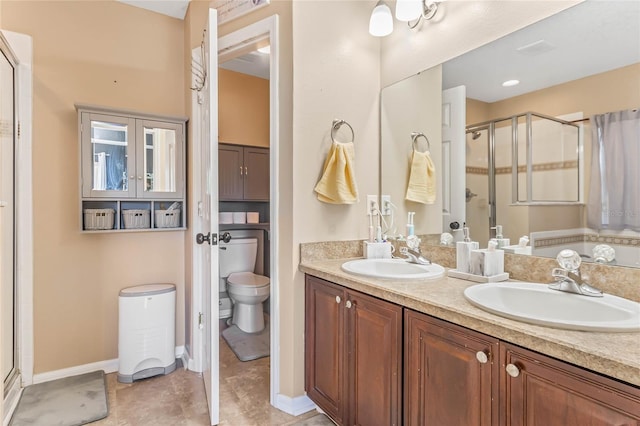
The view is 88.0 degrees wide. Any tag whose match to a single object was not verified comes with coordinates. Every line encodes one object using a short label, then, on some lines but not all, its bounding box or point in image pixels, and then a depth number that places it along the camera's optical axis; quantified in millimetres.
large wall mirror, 1171
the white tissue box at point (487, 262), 1365
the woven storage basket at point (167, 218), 2385
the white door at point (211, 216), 1693
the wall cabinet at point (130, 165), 2164
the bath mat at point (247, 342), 2580
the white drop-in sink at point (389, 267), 1549
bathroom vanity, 752
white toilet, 2882
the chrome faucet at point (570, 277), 1075
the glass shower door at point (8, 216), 1846
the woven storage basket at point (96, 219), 2168
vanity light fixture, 1765
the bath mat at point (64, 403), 1768
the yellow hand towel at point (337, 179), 1883
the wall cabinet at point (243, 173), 3178
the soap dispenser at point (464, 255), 1437
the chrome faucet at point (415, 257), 1720
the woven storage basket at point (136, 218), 2283
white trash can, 2188
